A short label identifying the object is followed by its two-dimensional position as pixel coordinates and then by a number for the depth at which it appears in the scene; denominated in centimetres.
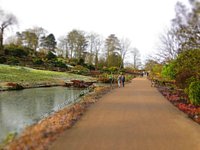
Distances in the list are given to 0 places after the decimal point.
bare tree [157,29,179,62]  2227
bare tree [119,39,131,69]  4517
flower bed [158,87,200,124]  665
